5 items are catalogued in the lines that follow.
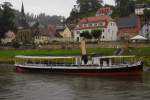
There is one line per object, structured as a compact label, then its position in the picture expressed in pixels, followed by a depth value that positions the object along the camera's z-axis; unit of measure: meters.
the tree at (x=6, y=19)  146.88
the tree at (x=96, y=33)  121.31
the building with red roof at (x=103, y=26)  141.62
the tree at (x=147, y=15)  146.68
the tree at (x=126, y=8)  182.62
